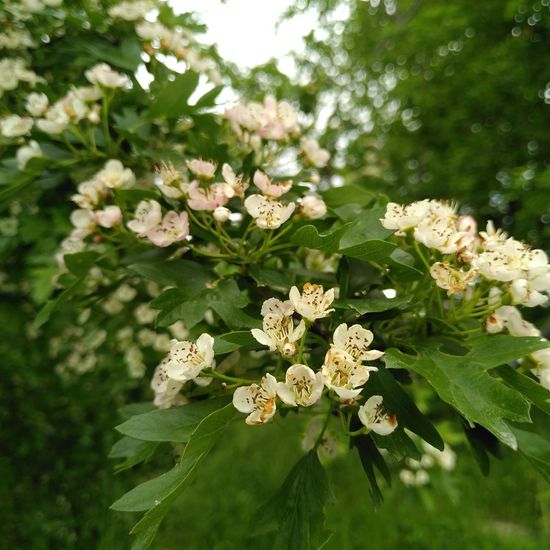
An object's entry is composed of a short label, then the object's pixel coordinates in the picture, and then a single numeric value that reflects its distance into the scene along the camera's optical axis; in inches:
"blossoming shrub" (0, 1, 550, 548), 6.6
